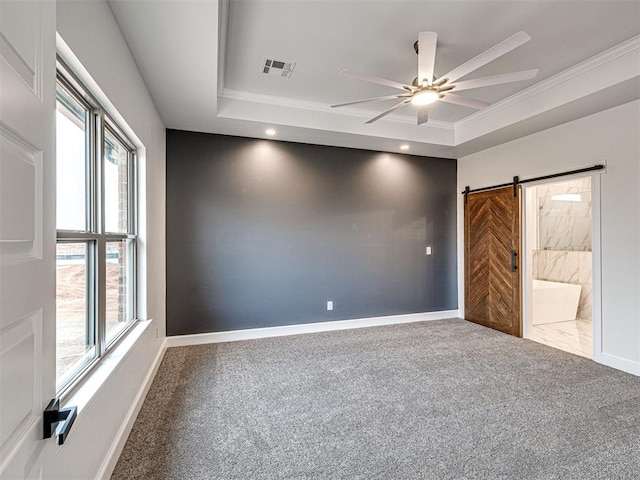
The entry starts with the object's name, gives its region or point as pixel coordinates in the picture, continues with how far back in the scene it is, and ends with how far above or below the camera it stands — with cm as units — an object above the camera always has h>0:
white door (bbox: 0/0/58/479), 63 +2
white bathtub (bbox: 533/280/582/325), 482 -100
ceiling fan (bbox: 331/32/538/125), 199 +119
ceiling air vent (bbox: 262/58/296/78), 292 +162
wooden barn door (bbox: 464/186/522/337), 420 -30
